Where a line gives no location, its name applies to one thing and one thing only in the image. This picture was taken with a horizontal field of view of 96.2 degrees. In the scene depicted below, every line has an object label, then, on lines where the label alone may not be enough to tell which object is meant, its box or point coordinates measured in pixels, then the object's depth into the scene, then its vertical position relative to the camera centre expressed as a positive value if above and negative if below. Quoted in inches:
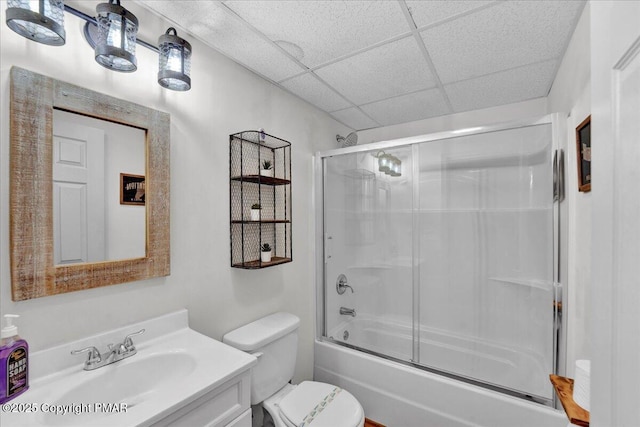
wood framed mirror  35.4 +3.7
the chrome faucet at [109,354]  40.3 -20.8
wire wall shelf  63.5 +3.5
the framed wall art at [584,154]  43.5 +9.2
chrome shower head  98.5 +25.3
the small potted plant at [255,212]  63.1 +0.1
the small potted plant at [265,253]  65.9 -9.3
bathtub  61.8 -41.2
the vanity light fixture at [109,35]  32.0 +23.3
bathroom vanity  32.8 -22.4
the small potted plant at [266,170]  66.6 +10.0
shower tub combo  64.0 -17.9
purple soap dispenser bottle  31.8 -17.2
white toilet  56.3 -39.3
